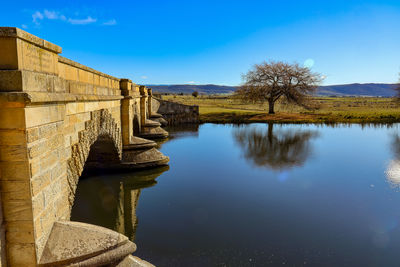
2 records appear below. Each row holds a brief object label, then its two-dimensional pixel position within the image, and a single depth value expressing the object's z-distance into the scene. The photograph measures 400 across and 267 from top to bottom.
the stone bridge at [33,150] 3.33
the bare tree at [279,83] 37.12
